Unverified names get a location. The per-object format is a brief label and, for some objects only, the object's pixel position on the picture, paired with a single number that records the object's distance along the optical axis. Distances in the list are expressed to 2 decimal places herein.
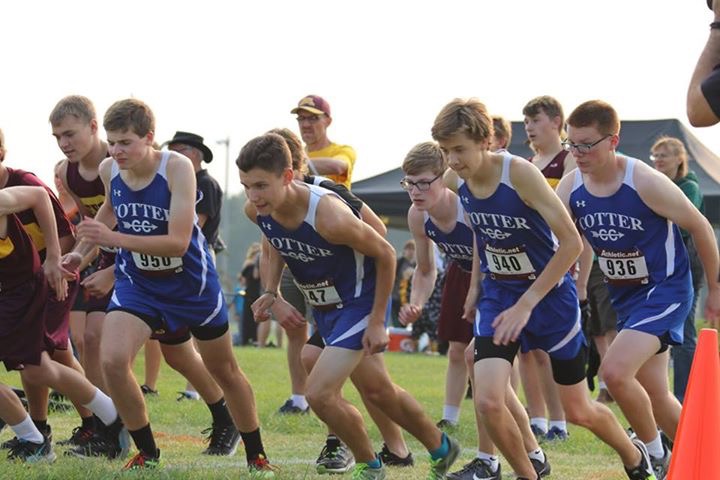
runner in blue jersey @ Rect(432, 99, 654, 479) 11.54
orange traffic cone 10.15
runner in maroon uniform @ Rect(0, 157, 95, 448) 14.63
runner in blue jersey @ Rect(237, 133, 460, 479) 12.09
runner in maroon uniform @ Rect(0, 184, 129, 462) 13.93
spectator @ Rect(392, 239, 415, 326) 44.62
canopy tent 39.16
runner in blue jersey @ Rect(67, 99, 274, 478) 12.73
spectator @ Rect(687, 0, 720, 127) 7.73
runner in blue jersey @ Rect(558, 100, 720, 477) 12.34
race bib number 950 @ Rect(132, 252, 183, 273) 13.14
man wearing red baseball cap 18.36
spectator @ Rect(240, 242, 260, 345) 44.69
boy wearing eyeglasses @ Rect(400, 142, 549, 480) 12.98
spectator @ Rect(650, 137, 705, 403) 17.66
